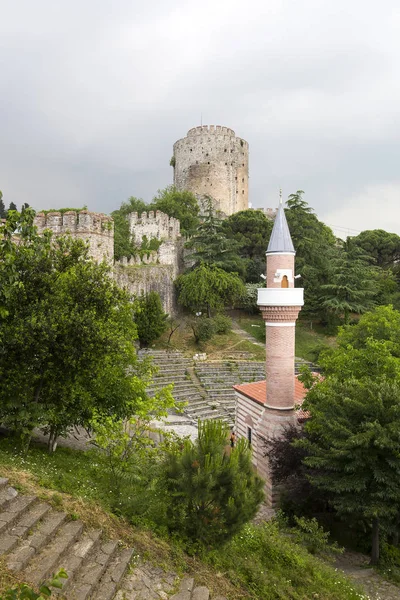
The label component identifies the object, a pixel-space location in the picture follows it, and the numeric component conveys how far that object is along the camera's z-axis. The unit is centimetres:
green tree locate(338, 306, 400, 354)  1596
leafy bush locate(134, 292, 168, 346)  2625
